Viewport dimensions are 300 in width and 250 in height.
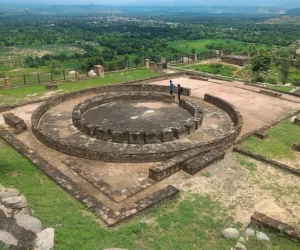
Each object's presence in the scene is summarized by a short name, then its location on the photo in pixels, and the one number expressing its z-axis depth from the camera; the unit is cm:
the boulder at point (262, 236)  680
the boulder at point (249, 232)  692
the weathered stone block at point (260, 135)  1275
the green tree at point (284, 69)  2922
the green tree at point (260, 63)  2744
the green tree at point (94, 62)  3300
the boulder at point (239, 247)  631
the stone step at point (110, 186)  845
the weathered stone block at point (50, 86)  2048
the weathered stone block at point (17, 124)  1296
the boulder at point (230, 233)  690
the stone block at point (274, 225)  674
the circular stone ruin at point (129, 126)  1088
